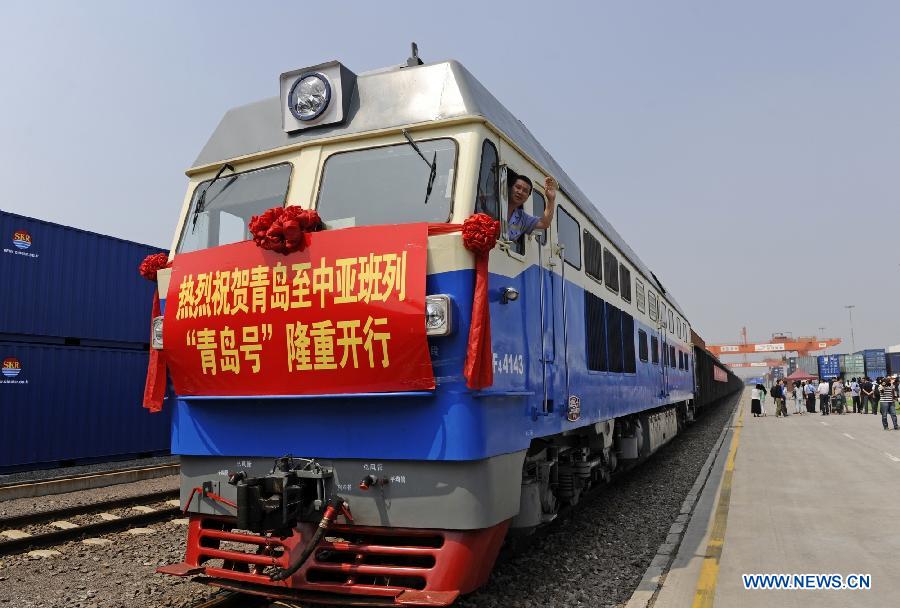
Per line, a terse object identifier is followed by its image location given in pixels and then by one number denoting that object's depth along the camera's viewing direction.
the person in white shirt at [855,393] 27.22
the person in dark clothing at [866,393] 24.52
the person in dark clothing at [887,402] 17.92
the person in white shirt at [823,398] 26.06
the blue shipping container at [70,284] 11.48
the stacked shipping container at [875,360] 56.09
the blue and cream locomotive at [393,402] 3.73
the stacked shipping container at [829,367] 49.84
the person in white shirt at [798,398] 27.39
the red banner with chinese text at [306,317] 3.71
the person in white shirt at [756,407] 25.23
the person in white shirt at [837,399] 27.09
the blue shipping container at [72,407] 11.39
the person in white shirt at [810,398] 27.92
